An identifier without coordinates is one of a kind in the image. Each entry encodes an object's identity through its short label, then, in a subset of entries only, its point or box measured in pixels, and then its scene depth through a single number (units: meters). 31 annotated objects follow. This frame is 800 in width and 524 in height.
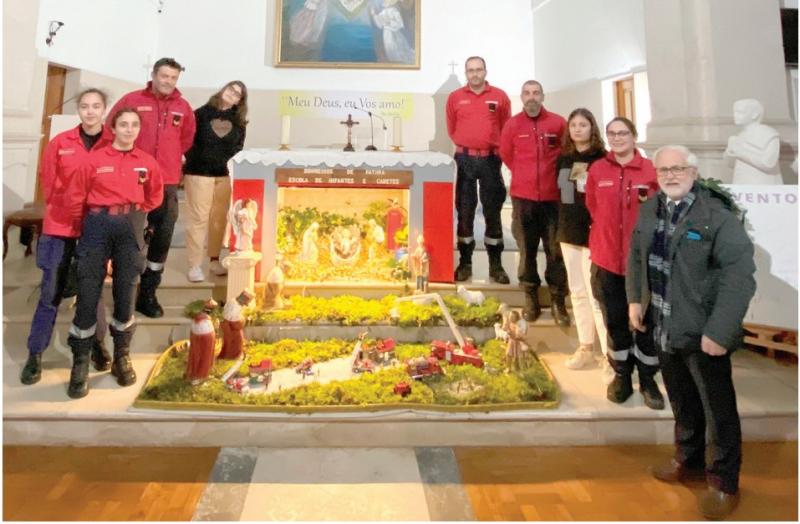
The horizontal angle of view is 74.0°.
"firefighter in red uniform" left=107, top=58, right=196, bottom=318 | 3.37
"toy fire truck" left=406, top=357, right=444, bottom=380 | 2.91
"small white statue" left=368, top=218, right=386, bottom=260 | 4.13
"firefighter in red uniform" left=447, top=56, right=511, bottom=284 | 3.96
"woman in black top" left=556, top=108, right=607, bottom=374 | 2.95
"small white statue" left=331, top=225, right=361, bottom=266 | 4.08
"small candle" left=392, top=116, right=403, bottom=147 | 4.54
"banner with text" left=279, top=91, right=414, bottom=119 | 6.38
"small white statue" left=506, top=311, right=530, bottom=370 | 3.03
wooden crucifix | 4.65
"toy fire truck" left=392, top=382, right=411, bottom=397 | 2.73
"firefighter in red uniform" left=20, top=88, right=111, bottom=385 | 2.66
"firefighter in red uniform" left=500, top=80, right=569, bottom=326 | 3.49
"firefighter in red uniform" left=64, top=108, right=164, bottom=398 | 2.63
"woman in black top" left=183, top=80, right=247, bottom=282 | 3.82
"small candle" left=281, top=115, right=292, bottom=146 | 4.20
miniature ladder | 3.29
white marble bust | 3.29
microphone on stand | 6.29
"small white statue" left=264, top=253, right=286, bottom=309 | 3.59
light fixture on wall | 5.05
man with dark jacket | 1.89
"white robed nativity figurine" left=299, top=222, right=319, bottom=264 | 4.00
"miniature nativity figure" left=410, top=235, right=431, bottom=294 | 3.78
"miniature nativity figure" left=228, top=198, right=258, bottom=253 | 3.55
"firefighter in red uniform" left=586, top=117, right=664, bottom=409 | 2.61
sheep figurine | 3.62
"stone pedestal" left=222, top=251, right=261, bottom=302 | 3.47
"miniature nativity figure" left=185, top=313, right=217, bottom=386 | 2.81
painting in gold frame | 6.35
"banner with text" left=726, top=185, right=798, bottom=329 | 2.88
